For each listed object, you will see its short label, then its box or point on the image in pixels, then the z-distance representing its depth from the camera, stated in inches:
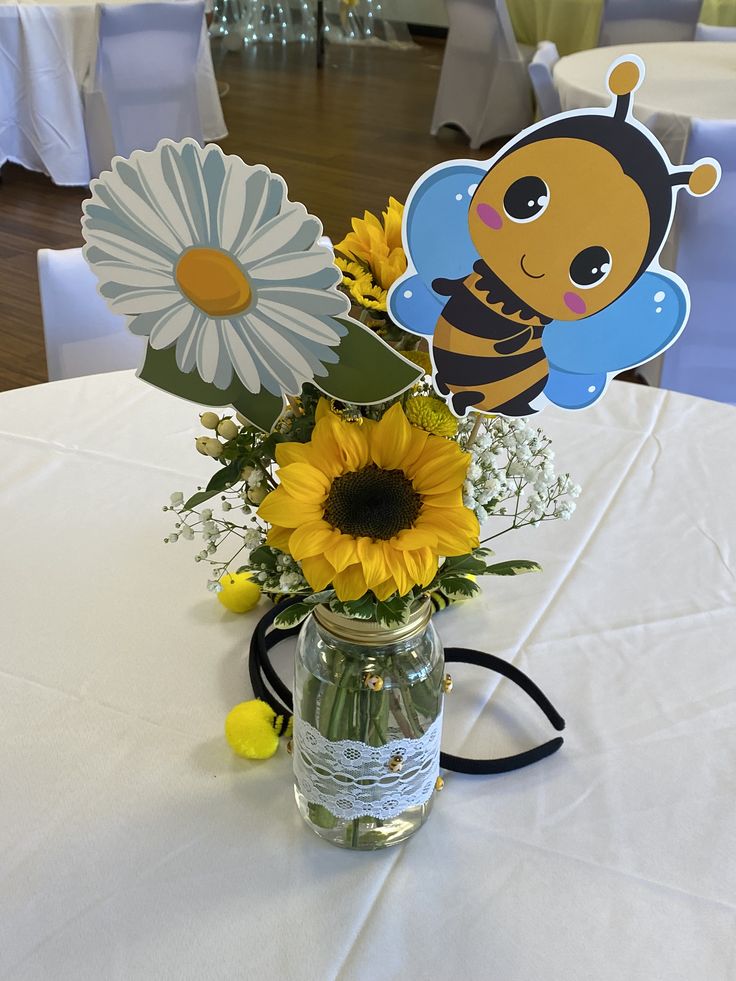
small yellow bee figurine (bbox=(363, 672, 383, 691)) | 28.4
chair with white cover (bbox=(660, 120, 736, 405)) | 89.3
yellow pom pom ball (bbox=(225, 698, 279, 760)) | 34.4
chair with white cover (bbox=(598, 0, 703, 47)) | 188.1
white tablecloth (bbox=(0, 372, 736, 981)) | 29.0
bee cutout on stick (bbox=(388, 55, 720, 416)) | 23.0
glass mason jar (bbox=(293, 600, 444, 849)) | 28.5
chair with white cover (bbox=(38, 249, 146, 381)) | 64.5
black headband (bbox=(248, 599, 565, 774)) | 34.4
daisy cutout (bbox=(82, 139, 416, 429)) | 23.2
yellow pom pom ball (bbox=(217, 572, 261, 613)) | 41.1
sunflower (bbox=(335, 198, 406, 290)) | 27.2
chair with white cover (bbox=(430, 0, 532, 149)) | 195.8
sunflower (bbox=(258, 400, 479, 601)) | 23.7
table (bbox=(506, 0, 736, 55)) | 198.5
